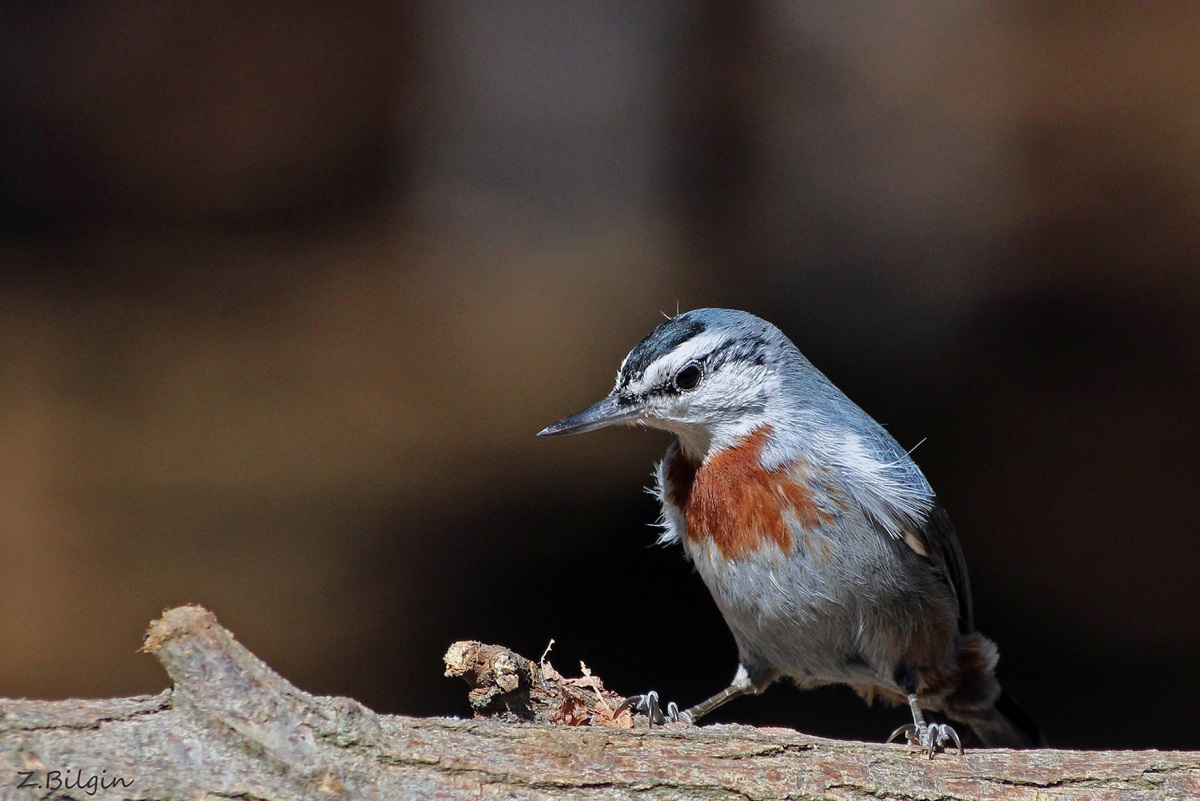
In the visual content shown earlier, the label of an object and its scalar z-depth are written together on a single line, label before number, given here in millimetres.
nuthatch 3080
